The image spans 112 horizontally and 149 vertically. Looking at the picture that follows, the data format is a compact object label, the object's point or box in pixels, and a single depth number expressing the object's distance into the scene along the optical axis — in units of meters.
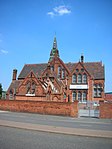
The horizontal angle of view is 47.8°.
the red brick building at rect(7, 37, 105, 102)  27.65
